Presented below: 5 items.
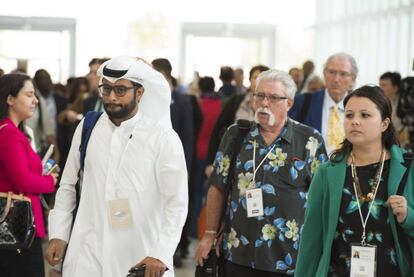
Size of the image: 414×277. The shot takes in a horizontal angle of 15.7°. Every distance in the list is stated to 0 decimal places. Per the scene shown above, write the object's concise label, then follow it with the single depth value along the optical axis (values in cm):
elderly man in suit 1066
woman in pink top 838
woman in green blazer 633
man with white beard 784
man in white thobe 709
